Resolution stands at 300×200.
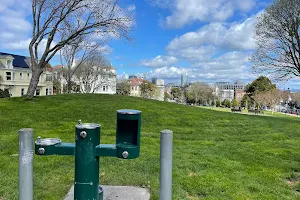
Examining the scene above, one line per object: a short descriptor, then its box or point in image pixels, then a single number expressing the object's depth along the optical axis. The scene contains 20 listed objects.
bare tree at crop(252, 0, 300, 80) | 18.14
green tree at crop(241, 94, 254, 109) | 65.04
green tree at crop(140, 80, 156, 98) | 81.38
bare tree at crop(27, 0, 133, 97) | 15.43
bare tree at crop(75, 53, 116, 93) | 41.78
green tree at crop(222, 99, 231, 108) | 83.00
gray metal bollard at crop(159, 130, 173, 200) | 2.09
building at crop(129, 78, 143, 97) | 96.49
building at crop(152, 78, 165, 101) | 150.38
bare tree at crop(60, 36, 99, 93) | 29.66
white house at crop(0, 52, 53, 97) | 39.00
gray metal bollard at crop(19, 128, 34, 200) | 2.08
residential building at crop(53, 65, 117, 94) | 45.38
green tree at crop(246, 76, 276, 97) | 55.53
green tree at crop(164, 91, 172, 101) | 111.15
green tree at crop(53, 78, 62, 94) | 57.36
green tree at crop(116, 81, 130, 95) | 78.25
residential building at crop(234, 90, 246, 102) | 114.38
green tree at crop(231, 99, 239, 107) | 78.24
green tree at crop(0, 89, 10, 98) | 34.37
